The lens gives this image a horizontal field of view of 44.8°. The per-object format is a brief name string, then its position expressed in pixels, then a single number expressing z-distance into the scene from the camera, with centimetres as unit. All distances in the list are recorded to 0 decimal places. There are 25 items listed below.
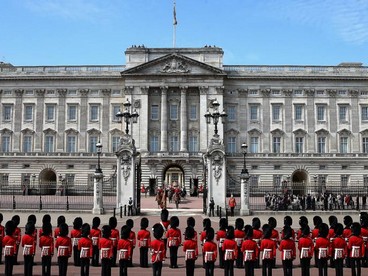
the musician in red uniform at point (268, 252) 1209
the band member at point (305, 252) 1217
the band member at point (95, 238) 1368
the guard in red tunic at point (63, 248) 1220
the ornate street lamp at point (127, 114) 2992
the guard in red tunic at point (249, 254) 1207
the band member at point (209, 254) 1191
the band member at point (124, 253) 1202
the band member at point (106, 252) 1180
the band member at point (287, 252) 1220
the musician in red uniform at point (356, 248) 1255
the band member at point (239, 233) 1375
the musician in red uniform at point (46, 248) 1231
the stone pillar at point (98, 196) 2952
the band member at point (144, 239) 1414
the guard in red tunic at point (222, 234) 1378
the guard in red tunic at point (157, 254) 1187
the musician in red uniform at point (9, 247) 1223
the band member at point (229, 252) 1200
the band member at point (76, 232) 1363
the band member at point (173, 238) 1388
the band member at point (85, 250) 1205
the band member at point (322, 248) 1221
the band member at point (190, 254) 1217
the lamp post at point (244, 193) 2914
